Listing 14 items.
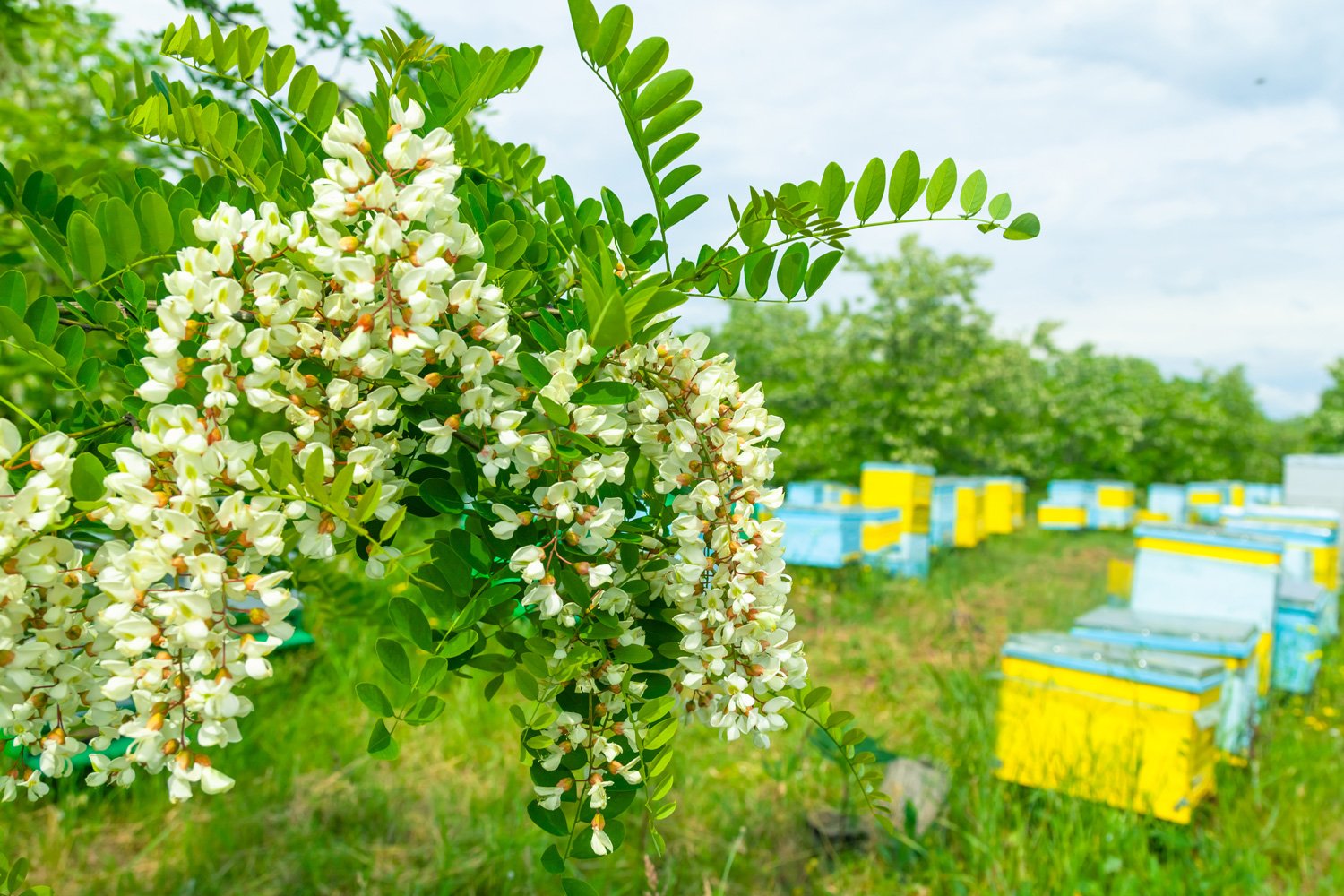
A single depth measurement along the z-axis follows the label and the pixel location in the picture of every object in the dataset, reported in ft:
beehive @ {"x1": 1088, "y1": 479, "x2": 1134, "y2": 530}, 51.72
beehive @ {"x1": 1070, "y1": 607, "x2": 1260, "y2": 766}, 10.89
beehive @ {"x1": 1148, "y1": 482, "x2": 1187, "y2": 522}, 51.42
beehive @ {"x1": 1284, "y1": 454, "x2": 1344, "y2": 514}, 47.85
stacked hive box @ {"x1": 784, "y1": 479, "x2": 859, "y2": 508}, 33.19
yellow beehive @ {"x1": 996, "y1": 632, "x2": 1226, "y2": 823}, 9.84
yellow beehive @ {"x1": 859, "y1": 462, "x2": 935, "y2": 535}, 27.48
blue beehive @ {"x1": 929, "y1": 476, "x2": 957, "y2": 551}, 29.86
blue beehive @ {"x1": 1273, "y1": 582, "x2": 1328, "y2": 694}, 15.01
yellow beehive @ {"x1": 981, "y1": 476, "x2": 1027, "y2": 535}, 39.34
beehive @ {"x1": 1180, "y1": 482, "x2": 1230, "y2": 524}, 47.50
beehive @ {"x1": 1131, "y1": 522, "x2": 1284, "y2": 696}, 13.70
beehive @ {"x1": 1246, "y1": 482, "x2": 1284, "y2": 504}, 56.42
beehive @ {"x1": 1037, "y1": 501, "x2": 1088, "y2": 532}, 48.49
